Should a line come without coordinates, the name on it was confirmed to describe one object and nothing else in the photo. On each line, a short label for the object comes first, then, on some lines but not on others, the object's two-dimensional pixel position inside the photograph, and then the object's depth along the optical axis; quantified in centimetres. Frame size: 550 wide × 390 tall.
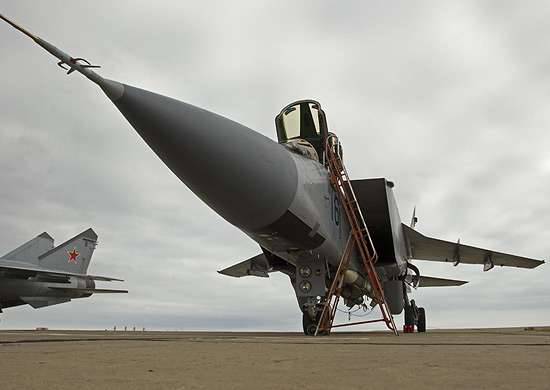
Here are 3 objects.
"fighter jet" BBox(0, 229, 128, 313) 1966
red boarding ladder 863
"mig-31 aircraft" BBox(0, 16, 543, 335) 533
